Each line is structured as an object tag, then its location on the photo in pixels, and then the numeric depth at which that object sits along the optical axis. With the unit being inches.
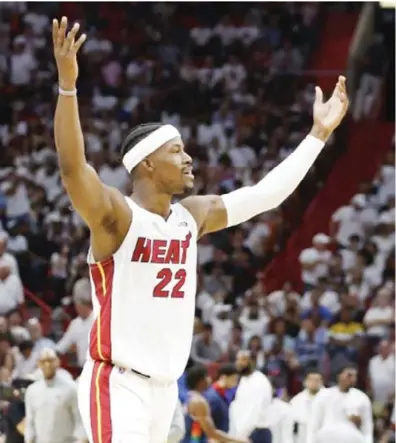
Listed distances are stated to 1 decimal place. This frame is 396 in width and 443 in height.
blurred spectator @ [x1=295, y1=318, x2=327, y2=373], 519.0
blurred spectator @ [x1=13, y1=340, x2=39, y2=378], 501.0
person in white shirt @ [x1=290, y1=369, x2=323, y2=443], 438.3
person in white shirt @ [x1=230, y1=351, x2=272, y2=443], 420.8
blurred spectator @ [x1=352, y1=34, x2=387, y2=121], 800.3
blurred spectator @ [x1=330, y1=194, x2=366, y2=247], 663.8
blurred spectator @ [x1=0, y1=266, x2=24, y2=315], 572.1
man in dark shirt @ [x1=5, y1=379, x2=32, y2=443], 430.6
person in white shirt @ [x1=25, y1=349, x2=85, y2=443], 418.6
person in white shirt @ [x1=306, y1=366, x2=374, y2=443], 427.5
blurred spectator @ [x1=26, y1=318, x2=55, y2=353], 522.8
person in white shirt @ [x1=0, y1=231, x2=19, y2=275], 579.2
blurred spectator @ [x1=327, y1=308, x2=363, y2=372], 511.5
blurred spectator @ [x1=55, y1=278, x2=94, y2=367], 522.9
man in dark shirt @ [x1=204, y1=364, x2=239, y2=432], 421.4
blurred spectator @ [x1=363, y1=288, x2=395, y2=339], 546.6
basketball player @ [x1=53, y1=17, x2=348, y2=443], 211.2
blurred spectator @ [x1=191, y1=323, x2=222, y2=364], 539.8
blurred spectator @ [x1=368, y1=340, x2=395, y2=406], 507.8
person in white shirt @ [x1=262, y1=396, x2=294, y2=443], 431.2
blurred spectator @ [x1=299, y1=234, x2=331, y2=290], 619.5
